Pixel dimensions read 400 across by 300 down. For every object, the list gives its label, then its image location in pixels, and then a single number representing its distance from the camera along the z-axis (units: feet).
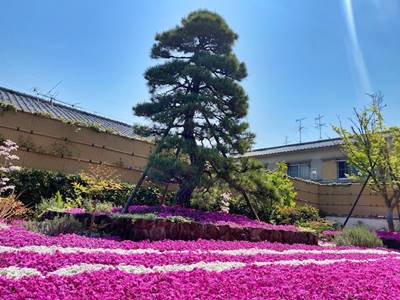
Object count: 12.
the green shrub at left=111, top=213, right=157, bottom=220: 21.85
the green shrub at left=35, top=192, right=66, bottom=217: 26.27
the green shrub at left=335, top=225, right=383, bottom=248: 34.01
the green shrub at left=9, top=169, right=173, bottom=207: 29.81
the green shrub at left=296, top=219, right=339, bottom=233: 46.34
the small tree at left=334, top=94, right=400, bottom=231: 48.91
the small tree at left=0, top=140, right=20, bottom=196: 25.04
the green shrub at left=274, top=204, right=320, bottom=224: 46.23
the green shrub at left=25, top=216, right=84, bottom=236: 20.67
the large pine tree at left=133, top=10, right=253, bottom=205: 30.12
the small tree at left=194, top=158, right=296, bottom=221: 31.19
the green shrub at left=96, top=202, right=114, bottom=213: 26.40
